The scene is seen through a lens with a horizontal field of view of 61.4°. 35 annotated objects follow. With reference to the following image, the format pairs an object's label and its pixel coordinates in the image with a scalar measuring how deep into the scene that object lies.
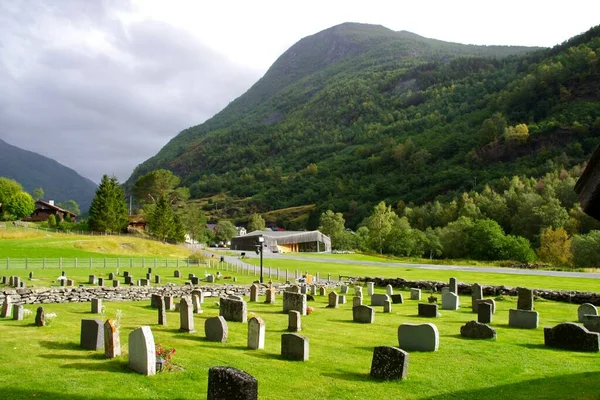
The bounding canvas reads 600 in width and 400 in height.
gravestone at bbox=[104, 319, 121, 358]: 13.05
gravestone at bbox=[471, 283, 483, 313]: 26.76
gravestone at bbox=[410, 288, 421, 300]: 31.64
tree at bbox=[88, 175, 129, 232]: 85.75
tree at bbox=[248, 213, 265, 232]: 150.40
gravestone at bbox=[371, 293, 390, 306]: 27.03
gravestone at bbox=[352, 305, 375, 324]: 21.17
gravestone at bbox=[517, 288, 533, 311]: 24.88
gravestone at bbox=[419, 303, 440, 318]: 23.38
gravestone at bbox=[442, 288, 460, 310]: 26.52
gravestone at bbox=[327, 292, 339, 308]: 26.68
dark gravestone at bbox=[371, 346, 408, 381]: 12.08
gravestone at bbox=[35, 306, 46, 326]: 17.39
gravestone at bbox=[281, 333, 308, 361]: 13.71
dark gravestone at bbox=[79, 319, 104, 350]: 13.82
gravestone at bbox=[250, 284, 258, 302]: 28.12
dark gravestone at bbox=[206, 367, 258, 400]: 8.31
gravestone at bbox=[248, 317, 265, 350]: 14.91
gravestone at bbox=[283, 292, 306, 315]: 23.25
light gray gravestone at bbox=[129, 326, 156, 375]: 11.65
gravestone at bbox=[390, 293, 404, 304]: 29.36
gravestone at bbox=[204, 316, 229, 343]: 15.55
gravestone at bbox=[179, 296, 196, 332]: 17.08
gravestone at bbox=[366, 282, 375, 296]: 34.38
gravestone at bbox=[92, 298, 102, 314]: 22.23
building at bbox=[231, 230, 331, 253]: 112.94
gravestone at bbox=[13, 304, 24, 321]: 18.59
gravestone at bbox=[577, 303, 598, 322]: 21.34
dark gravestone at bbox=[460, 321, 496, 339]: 17.45
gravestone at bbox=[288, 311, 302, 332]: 18.42
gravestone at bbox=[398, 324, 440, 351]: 15.09
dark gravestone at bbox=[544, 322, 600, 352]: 15.42
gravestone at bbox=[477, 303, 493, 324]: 21.14
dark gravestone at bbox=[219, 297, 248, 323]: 19.66
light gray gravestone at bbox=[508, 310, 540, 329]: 20.16
